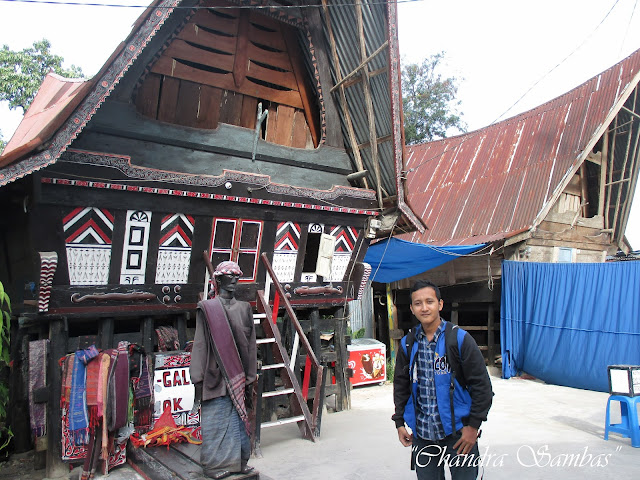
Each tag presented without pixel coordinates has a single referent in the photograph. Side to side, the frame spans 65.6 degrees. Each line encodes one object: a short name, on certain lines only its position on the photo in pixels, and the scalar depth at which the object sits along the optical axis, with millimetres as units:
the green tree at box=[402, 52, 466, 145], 24203
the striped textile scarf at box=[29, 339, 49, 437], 5215
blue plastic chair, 5621
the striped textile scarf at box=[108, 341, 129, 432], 4965
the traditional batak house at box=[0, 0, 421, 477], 5238
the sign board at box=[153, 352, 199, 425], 5730
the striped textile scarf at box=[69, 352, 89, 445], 4941
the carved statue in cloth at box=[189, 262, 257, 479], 4125
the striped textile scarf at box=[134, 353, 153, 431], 5473
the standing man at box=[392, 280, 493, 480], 2889
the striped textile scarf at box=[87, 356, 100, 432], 4930
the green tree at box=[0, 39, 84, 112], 16234
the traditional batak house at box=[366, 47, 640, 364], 11133
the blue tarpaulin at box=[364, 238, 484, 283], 10031
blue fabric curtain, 8766
